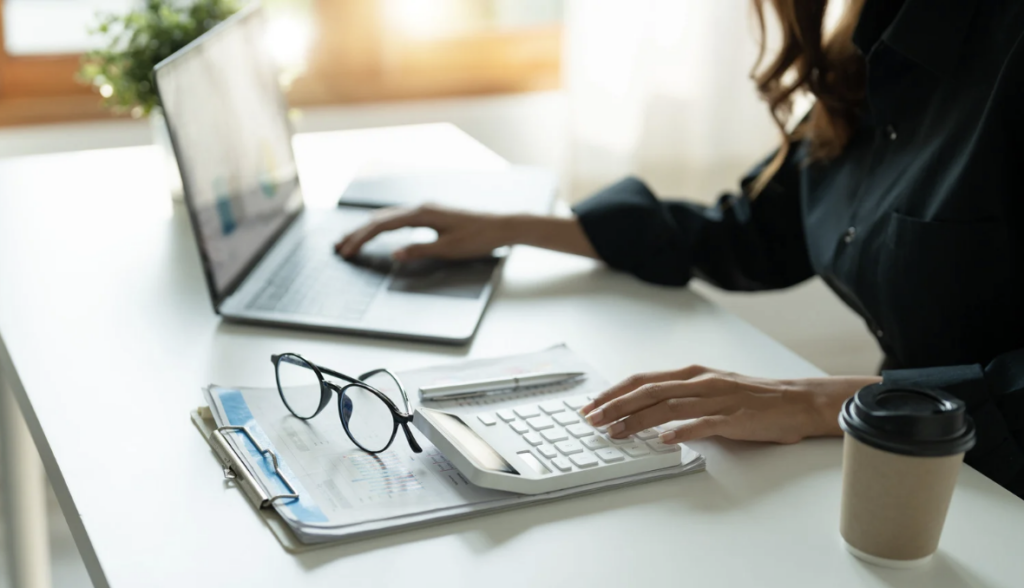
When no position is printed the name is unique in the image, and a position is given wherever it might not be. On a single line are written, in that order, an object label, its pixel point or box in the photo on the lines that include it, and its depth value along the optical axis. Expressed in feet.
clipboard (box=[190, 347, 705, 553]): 2.14
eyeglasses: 2.49
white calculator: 2.31
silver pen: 2.77
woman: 2.61
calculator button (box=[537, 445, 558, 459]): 2.42
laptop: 3.27
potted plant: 4.33
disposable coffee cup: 1.94
